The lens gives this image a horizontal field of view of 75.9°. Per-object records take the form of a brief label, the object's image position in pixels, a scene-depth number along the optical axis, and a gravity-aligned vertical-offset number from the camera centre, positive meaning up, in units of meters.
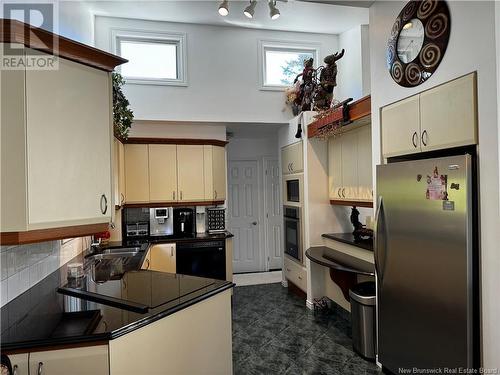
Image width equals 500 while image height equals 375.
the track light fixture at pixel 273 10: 3.06 +1.74
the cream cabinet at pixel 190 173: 4.48 +0.23
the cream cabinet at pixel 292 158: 4.35 +0.42
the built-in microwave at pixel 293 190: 4.47 -0.03
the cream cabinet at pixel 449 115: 1.81 +0.43
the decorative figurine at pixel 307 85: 4.22 +1.36
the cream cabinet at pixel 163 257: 4.04 -0.85
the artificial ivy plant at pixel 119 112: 2.63 +0.71
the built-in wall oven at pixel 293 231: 4.42 -0.63
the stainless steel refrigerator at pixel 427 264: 1.83 -0.51
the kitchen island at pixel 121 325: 1.40 -0.64
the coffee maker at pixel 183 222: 4.59 -0.47
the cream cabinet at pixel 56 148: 1.50 +0.23
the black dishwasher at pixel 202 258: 4.13 -0.90
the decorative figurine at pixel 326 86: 3.81 +1.22
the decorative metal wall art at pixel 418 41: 2.00 +0.97
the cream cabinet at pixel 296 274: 4.31 -1.23
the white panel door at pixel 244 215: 5.86 -0.49
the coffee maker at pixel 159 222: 4.55 -0.45
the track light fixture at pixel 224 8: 2.99 +1.73
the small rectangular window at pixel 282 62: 4.74 +1.90
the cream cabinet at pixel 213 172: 4.55 +0.25
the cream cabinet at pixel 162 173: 4.39 +0.24
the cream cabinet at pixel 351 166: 3.46 +0.25
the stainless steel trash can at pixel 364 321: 2.78 -1.19
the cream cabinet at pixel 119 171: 3.56 +0.24
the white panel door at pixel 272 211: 5.96 -0.43
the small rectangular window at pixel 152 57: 4.32 +1.85
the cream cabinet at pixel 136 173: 4.32 +0.24
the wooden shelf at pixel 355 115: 2.91 +0.73
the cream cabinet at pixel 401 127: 2.23 +0.43
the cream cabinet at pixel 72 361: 1.38 -0.74
